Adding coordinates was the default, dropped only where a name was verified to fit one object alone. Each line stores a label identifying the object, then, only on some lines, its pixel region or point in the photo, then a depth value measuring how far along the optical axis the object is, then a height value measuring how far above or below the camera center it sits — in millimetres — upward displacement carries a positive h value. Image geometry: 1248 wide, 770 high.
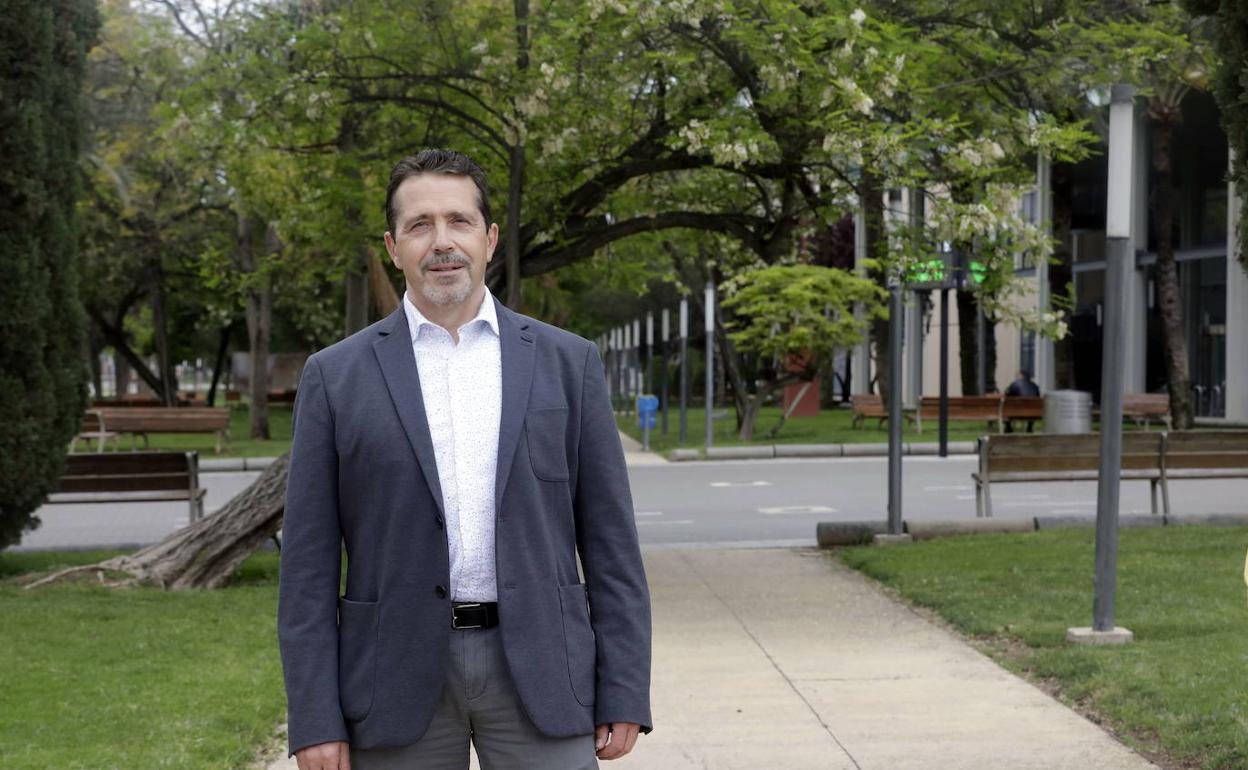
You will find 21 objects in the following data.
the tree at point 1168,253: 28078 +2103
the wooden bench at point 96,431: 26878 -962
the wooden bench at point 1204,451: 14742 -738
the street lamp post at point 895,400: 12992 -234
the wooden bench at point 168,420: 26703 -766
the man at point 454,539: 3047 -315
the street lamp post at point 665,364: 30297 +144
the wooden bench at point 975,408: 29484 -680
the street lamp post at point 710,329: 25766 +663
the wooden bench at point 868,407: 31172 -692
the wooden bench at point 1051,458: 14430 -774
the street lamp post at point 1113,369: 8531 +5
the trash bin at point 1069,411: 27359 -685
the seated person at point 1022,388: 31641 -342
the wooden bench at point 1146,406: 31125 -687
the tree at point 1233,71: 10055 +1842
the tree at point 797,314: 27297 +970
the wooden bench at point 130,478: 13328 -853
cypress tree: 10609 +814
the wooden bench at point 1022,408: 29781 -687
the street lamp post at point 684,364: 28281 +138
